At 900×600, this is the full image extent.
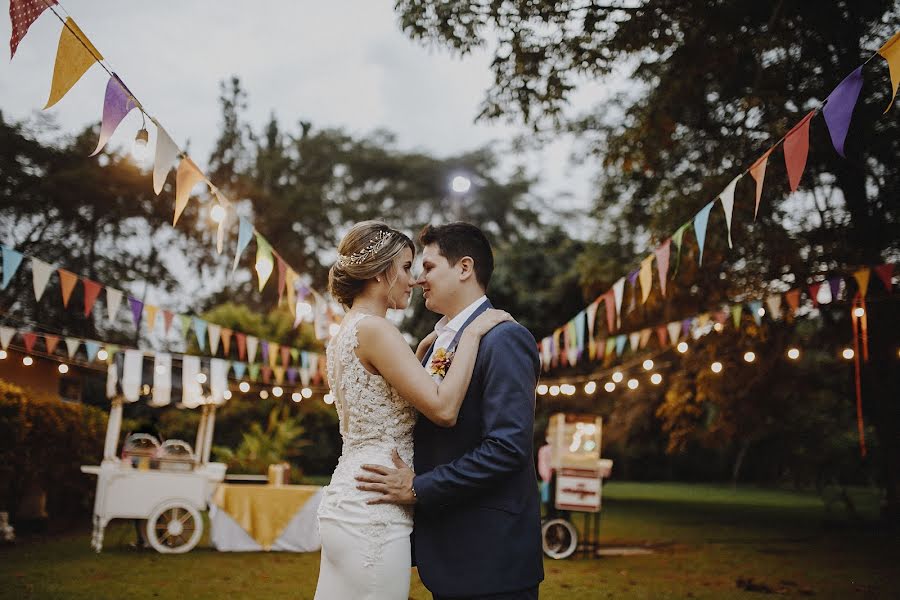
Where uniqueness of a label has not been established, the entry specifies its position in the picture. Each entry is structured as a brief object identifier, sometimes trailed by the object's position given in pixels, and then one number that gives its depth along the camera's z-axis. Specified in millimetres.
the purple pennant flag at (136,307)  7481
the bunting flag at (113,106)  3535
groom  2082
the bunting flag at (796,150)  3775
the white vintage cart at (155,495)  7848
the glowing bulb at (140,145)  4026
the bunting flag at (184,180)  4536
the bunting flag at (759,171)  4219
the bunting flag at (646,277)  6105
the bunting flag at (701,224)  5059
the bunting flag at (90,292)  6848
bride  2154
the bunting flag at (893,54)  3012
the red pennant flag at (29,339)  8947
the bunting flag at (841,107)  3273
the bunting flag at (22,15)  3035
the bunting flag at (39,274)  6156
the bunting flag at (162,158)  4016
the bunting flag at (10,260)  5954
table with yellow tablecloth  8289
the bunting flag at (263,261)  5485
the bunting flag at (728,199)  4652
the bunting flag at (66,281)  6562
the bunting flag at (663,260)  5852
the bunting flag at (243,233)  5266
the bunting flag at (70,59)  3145
